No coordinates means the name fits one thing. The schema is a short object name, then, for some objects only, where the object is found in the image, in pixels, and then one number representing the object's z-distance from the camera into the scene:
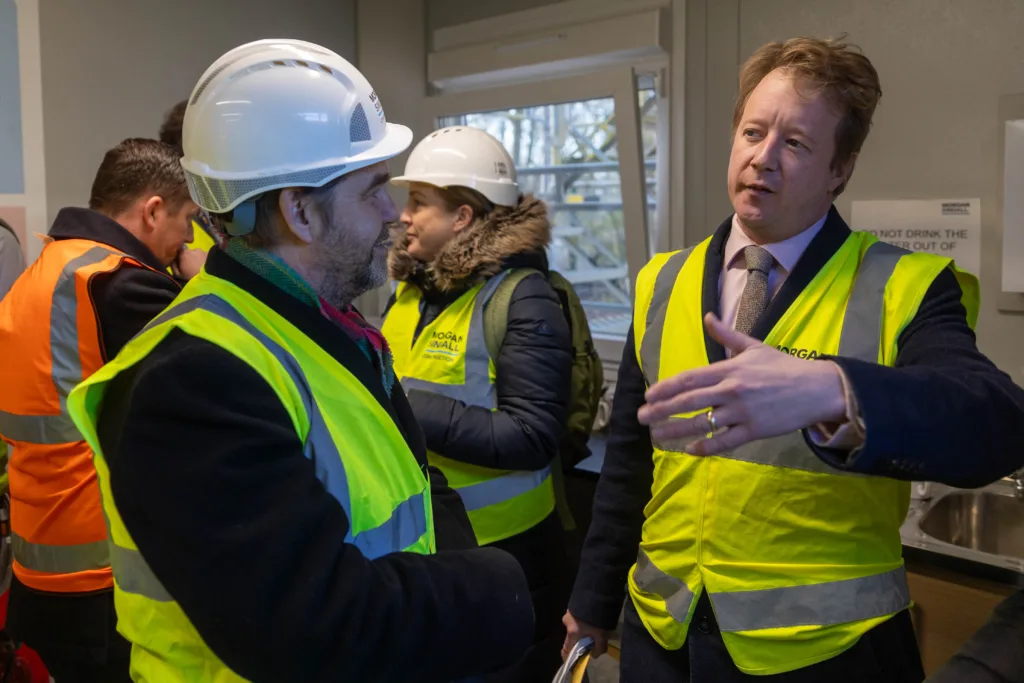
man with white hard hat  0.79
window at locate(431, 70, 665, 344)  2.94
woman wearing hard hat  1.90
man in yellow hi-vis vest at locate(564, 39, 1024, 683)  0.89
